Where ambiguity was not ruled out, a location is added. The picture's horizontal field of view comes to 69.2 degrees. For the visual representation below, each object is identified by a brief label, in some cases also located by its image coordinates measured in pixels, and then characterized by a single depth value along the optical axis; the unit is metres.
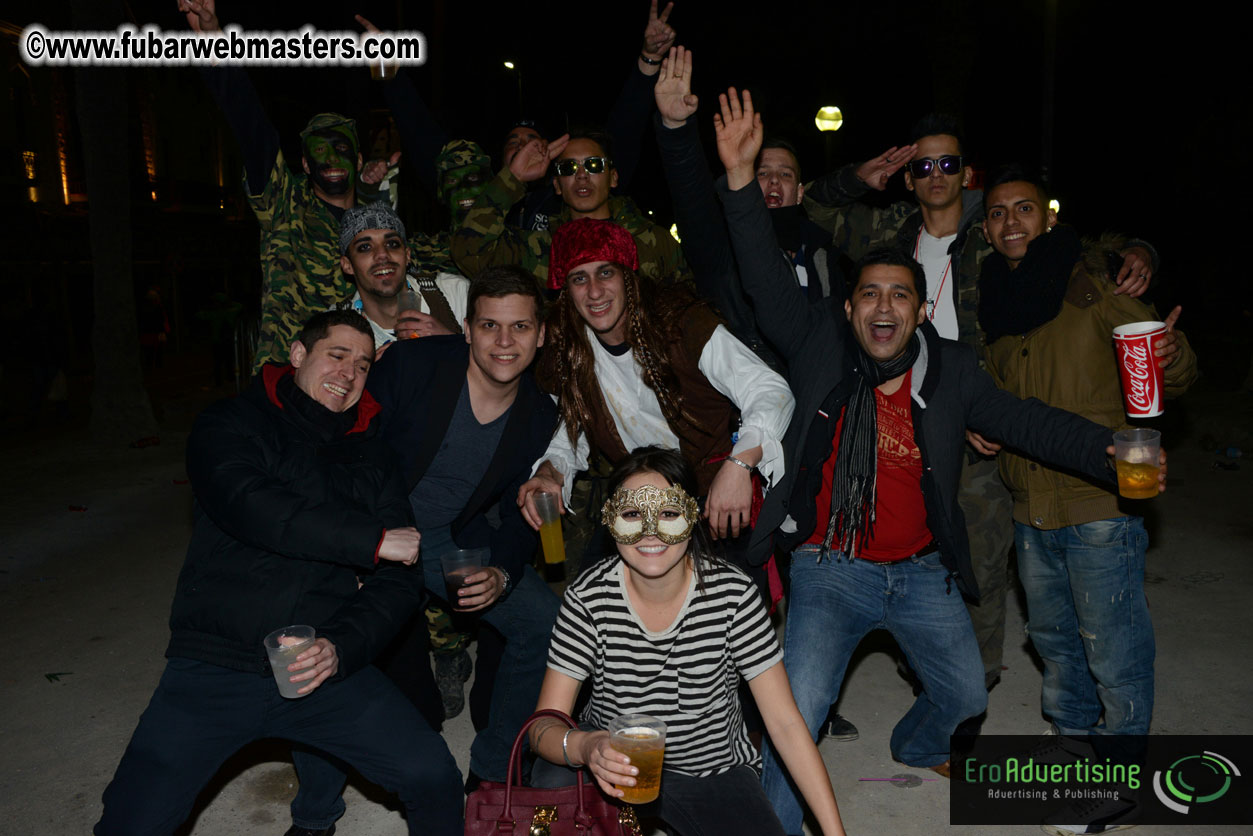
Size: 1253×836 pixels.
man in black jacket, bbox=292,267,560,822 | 3.95
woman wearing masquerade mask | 2.96
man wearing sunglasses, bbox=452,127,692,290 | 4.90
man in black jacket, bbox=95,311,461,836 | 2.91
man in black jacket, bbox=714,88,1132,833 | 3.55
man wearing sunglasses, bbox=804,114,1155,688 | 4.26
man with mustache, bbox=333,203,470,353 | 4.76
